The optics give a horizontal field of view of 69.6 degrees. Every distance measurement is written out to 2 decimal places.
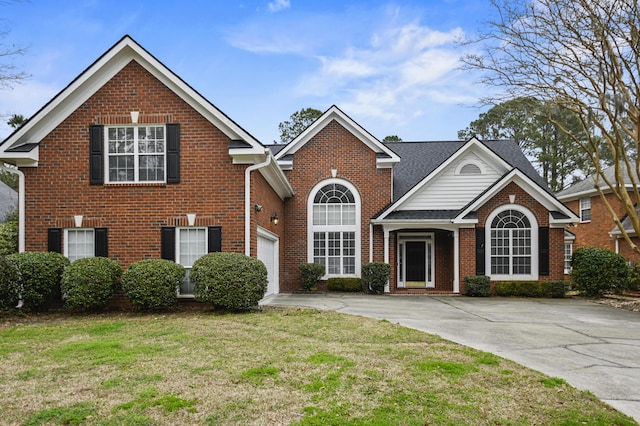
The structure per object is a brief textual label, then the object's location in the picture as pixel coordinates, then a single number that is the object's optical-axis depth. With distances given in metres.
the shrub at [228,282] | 10.22
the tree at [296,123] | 41.53
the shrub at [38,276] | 10.52
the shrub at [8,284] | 9.88
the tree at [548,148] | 35.88
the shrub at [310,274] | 17.61
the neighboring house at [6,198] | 23.98
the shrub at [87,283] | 10.20
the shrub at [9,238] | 13.69
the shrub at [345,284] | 17.70
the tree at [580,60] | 12.35
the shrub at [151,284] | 10.27
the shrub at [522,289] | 16.50
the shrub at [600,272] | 16.16
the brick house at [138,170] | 11.72
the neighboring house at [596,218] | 21.69
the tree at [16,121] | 23.72
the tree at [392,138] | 40.90
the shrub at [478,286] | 16.47
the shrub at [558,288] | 16.31
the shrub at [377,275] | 17.28
